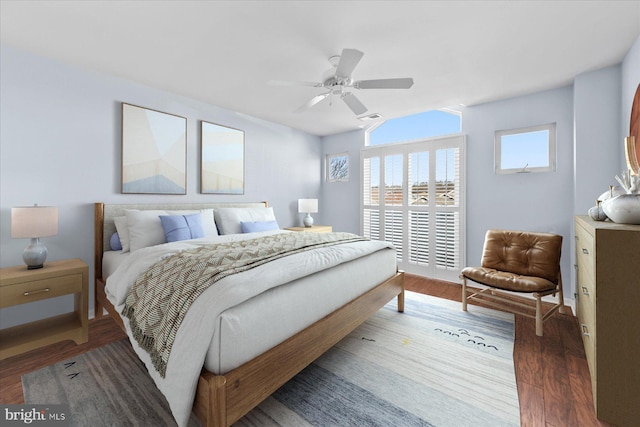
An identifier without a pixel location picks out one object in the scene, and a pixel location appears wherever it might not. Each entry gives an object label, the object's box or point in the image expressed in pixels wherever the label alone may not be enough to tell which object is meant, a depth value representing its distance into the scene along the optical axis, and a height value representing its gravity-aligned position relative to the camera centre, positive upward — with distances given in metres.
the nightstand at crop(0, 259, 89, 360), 2.01 -0.65
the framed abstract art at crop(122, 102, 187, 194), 2.96 +0.69
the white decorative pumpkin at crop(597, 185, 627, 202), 1.86 +0.16
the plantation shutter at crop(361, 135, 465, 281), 3.92 +0.19
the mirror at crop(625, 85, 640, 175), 1.99 +0.57
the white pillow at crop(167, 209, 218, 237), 3.13 -0.09
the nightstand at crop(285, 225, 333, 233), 4.42 -0.26
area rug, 1.51 -1.11
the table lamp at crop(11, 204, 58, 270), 2.10 -0.13
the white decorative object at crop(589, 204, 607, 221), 1.89 +0.01
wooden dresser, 1.32 -0.53
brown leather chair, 2.51 -0.58
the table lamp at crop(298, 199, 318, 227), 4.74 +0.10
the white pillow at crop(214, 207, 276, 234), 3.41 -0.07
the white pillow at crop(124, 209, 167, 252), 2.62 -0.17
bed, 1.23 -0.72
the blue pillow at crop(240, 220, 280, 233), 3.42 -0.17
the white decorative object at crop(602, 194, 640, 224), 1.42 +0.03
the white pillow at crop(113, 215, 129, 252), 2.69 -0.18
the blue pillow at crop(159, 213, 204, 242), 2.72 -0.16
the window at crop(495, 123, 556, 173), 3.25 +0.80
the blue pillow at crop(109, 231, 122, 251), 2.79 -0.32
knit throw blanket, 1.40 -0.42
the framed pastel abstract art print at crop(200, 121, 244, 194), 3.65 +0.74
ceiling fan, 2.01 +1.12
